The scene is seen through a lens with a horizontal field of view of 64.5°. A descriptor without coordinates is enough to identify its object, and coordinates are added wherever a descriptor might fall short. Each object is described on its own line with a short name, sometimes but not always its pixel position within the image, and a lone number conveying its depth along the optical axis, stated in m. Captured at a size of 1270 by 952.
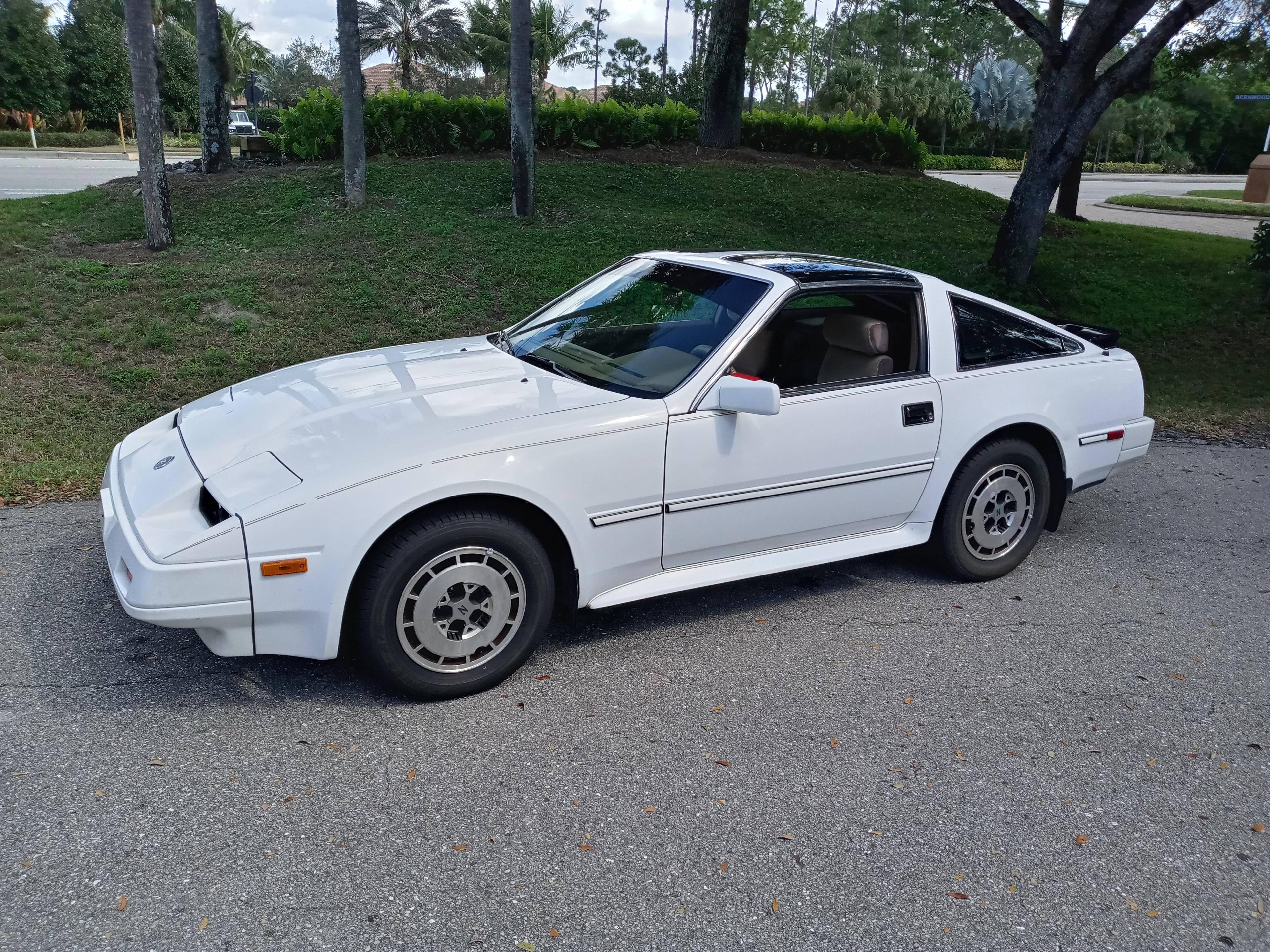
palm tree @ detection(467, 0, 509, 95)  52.25
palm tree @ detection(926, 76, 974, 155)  53.91
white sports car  3.41
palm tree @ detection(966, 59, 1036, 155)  61.09
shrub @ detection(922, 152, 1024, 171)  45.12
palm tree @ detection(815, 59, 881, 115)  50.22
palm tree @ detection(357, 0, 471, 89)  45.31
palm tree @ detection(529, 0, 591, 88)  52.75
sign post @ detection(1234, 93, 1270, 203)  31.42
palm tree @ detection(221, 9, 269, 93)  62.16
